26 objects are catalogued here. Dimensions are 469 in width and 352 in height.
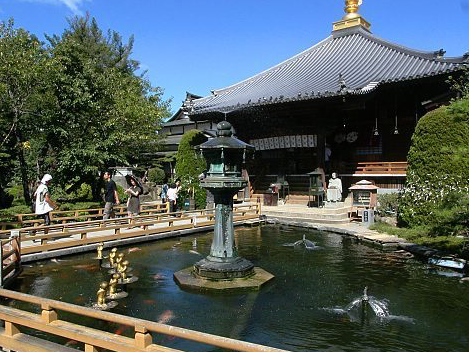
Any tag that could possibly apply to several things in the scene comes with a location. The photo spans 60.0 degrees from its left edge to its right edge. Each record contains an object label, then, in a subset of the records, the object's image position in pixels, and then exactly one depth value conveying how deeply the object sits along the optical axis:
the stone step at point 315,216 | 19.95
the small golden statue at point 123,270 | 8.89
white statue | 22.52
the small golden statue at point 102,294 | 7.45
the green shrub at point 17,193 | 22.02
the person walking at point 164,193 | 24.51
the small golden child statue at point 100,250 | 10.67
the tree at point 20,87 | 17.86
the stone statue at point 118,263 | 9.05
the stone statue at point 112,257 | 9.95
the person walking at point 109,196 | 15.66
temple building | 21.95
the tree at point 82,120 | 18.28
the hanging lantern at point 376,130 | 23.31
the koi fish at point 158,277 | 9.88
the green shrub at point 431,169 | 14.85
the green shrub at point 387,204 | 18.52
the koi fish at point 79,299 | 8.00
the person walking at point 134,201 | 16.33
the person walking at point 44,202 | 13.77
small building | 41.50
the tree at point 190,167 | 25.19
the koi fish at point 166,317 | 7.06
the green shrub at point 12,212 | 14.89
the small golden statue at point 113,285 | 8.05
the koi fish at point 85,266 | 10.70
